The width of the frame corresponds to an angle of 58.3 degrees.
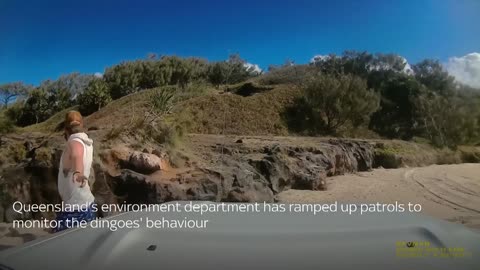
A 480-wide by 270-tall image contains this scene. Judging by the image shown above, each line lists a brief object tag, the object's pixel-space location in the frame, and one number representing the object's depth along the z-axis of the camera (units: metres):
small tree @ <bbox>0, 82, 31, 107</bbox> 11.32
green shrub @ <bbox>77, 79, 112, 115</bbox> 15.62
